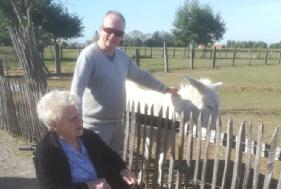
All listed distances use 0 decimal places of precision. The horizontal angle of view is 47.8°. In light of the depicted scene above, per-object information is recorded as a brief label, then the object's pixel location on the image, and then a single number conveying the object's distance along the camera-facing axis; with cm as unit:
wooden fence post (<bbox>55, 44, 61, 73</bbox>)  1701
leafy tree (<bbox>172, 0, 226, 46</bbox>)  3676
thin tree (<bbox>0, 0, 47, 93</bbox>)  577
